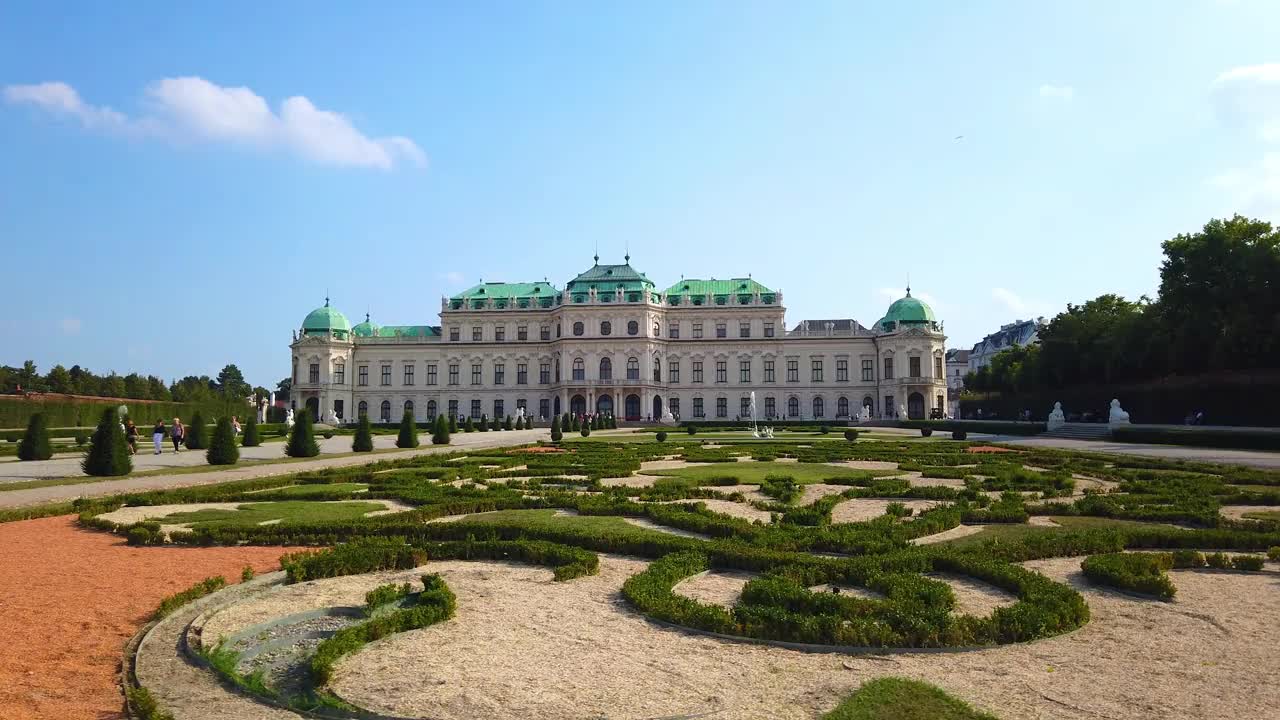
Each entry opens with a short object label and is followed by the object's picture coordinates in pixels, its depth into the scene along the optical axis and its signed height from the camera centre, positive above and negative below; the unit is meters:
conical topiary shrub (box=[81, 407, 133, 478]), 19.66 -0.90
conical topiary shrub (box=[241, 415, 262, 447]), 32.97 -0.81
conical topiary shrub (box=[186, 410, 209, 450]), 31.89 -0.71
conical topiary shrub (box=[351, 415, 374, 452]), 29.69 -0.91
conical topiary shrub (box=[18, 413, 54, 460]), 25.50 -0.75
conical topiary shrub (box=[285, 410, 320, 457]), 26.69 -0.84
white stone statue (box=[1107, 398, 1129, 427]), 37.53 -0.56
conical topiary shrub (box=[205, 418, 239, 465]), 23.14 -0.87
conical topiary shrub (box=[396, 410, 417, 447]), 32.06 -0.83
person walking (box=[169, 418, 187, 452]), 29.98 -0.65
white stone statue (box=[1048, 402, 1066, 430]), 43.16 -0.71
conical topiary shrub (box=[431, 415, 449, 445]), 35.84 -0.85
